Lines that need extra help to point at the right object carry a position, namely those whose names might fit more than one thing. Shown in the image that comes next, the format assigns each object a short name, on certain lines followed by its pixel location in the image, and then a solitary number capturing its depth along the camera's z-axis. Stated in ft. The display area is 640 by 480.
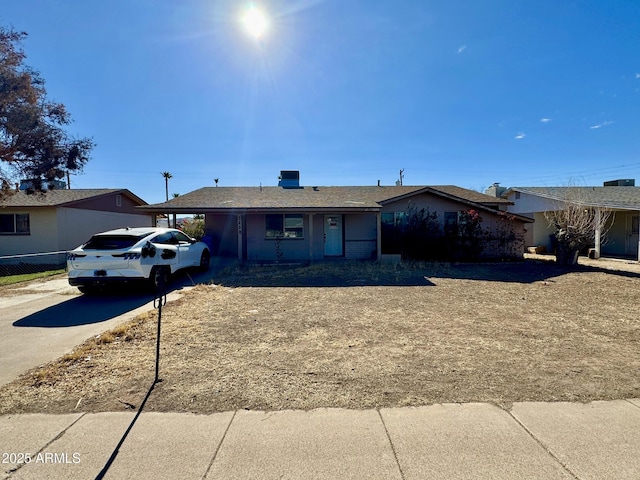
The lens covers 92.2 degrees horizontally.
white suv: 22.82
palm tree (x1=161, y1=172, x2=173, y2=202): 147.54
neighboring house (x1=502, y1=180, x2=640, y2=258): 47.85
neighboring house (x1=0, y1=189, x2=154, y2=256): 49.80
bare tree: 38.74
